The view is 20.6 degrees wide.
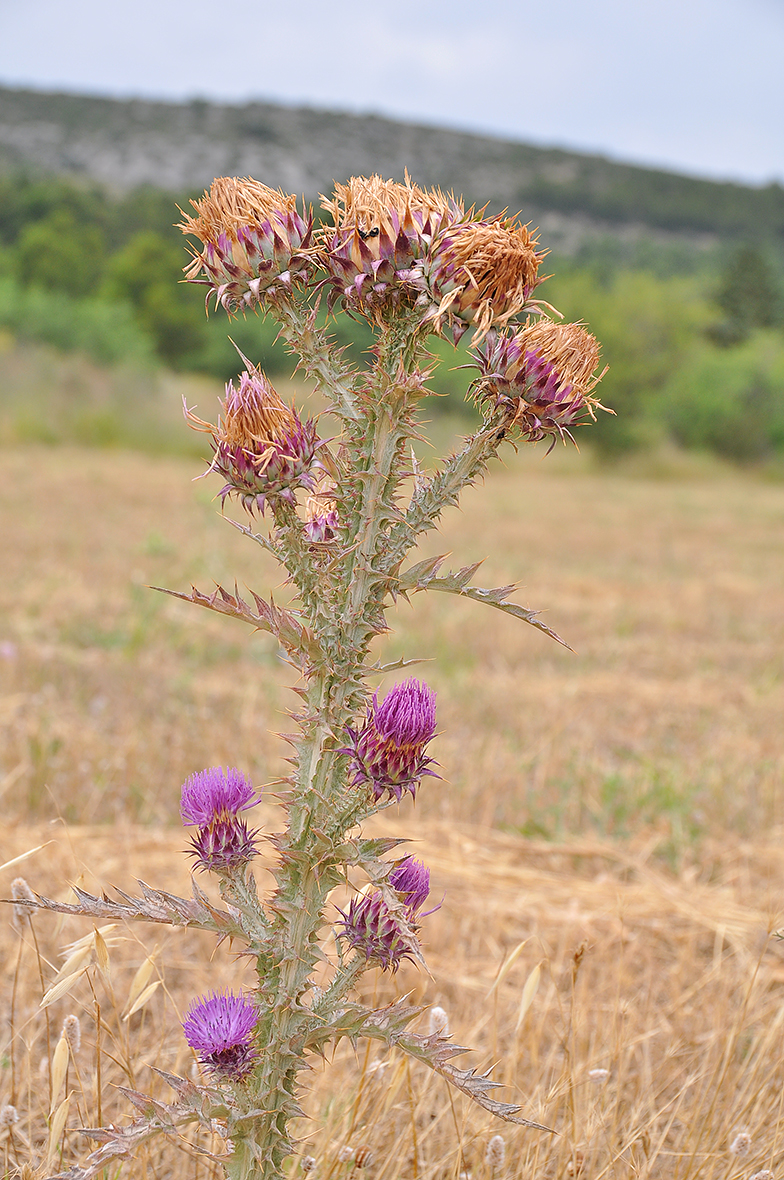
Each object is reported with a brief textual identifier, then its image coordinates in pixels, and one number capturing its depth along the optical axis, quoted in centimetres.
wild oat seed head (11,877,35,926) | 92
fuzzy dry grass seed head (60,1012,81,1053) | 94
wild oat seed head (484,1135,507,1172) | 94
